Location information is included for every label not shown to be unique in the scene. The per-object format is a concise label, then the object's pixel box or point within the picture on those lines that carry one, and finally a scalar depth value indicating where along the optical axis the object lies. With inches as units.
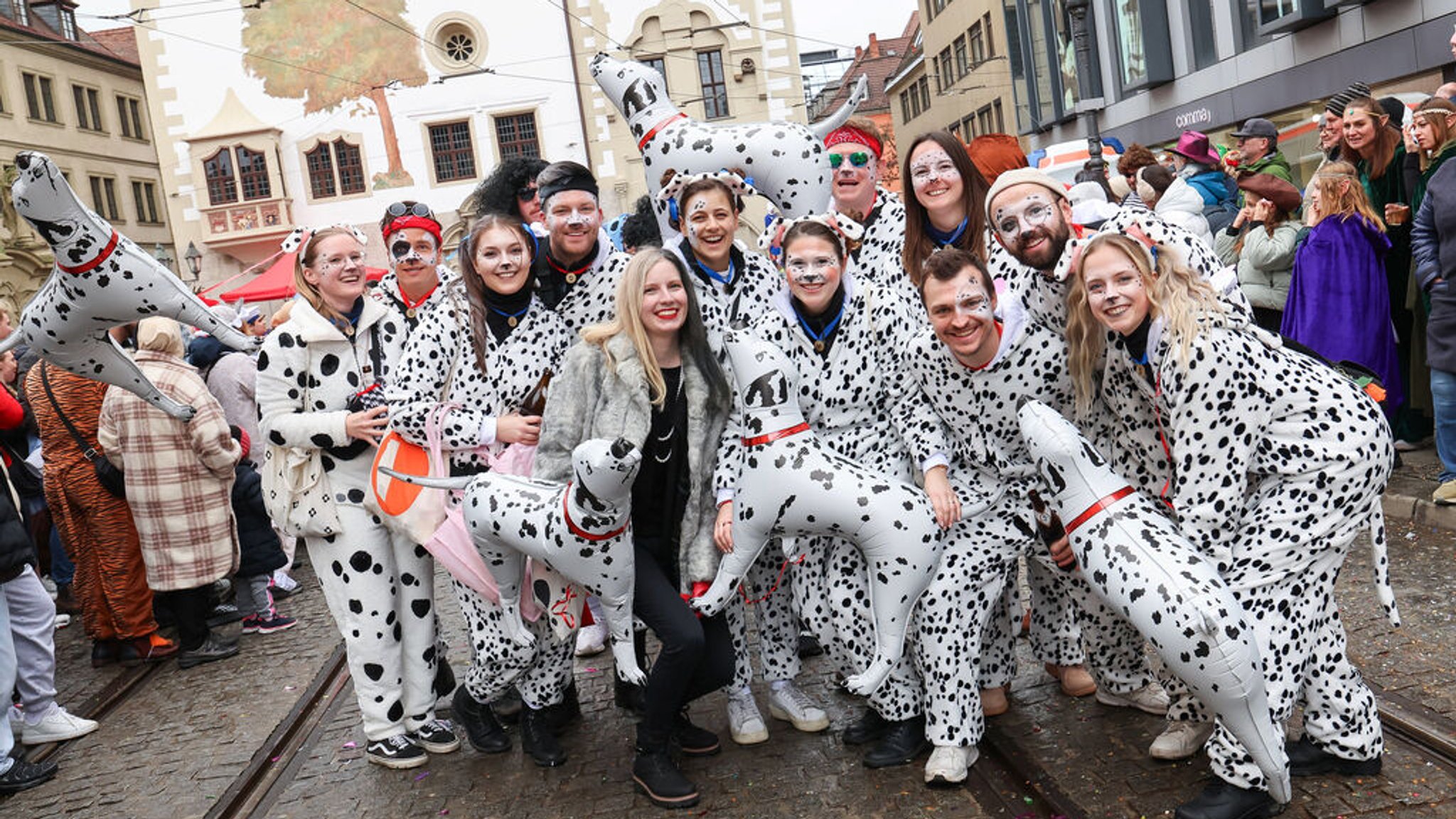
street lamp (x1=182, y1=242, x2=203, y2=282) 1148.5
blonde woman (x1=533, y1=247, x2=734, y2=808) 158.9
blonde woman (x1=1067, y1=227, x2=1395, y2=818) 130.8
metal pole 539.5
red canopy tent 612.1
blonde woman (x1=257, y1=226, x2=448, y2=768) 176.6
